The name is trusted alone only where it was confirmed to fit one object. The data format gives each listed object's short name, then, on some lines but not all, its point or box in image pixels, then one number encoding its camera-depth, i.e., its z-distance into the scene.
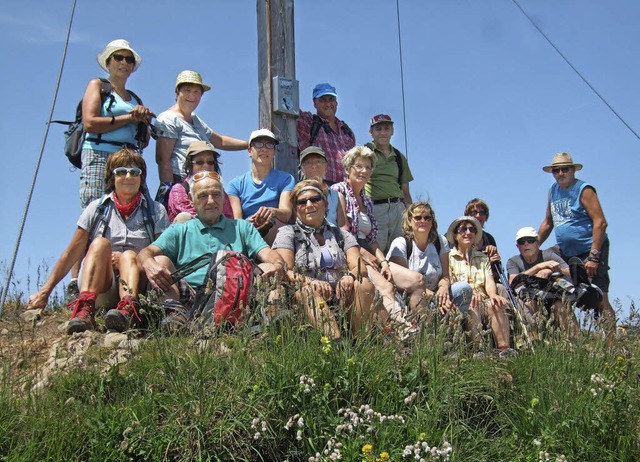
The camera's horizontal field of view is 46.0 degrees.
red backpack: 5.46
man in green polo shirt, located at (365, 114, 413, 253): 8.66
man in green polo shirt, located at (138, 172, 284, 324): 6.07
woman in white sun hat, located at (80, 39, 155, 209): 7.31
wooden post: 8.70
